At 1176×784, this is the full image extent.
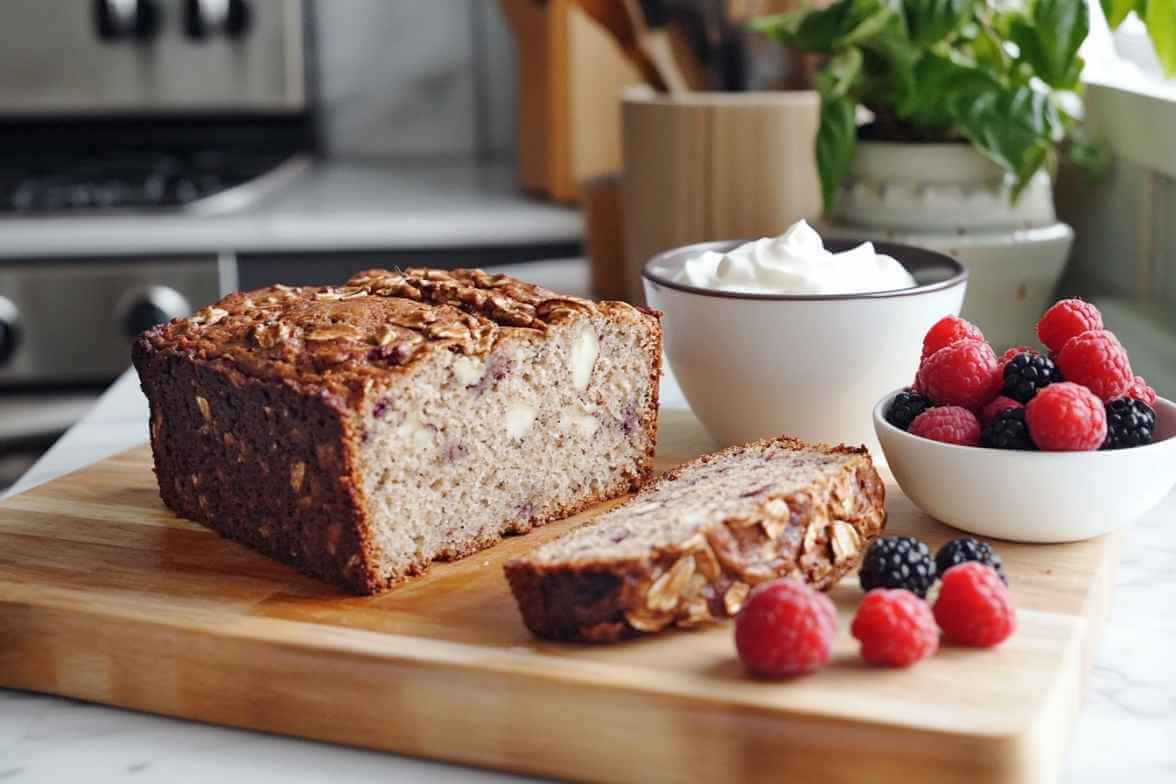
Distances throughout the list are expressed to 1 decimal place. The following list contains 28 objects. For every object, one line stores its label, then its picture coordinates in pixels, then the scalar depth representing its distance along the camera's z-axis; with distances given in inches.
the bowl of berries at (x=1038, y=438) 31.8
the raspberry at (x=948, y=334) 34.2
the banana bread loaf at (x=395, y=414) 32.3
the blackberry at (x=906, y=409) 33.5
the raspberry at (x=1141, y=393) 32.9
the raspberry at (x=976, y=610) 29.3
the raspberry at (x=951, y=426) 32.6
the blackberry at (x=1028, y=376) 32.6
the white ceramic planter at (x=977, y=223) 41.9
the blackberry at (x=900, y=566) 30.6
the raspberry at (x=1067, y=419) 31.5
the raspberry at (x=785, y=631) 28.7
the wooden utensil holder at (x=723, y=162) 44.1
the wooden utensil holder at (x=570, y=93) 63.2
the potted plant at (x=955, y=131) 40.6
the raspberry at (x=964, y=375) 33.0
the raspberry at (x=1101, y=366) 32.4
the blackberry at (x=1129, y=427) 32.0
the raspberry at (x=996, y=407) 32.7
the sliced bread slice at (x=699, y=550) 30.0
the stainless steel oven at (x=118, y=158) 57.8
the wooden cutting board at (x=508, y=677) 28.2
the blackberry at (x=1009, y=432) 32.1
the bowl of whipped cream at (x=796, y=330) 35.6
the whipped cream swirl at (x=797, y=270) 35.9
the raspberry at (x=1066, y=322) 33.5
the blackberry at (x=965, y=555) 31.0
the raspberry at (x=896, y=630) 29.0
